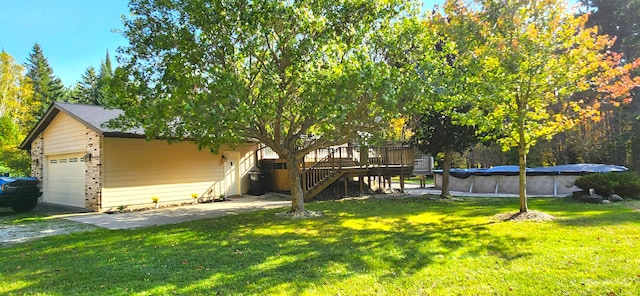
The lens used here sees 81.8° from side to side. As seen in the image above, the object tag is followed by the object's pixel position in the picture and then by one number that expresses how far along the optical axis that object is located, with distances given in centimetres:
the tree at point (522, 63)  798
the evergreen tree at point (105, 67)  4314
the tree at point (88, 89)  3603
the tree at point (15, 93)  2911
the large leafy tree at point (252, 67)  734
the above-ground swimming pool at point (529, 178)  1453
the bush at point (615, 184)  1130
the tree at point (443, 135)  1327
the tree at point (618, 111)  2152
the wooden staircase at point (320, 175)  1361
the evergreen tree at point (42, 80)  3541
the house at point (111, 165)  1153
